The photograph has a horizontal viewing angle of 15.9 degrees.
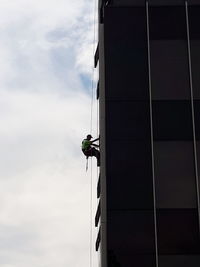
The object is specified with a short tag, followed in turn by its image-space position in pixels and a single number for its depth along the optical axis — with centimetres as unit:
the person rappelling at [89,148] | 3488
